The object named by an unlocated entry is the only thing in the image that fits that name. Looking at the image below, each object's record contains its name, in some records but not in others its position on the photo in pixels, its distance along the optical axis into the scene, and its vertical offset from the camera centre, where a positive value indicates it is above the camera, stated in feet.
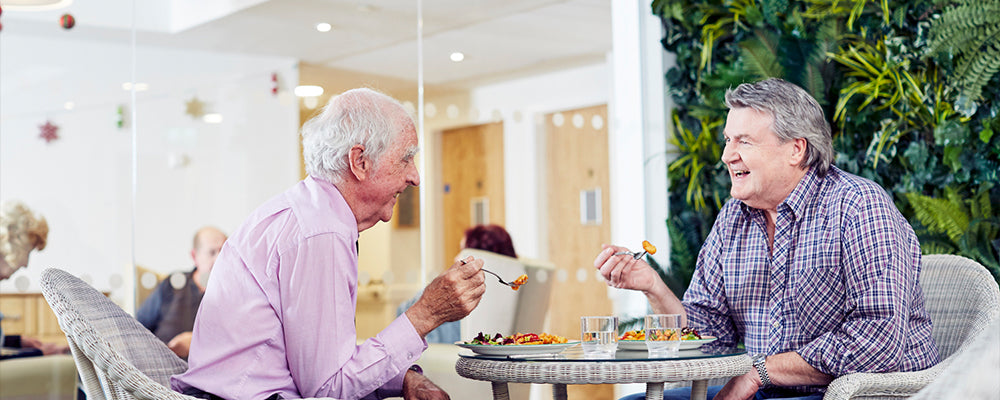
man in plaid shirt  6.97 -0.32
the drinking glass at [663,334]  6.41 -0.71
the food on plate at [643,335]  6.65 -0.75
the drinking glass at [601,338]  6.52 -0.74
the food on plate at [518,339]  6.64 -0.75
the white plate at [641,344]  6.55 -0.81
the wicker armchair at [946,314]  6.66 -0.73
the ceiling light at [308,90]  15.07 +2.30
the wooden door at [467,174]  15.43 +0.95
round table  5.90 -0.88
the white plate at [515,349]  6.44 -0.79
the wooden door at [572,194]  15.75 +0.61
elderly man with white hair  6.00 -0.46
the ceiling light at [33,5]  13.32 +3.33
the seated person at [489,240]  15.28 -0.12
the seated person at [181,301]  14.12 -0.92
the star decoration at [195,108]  14.48 +1.99
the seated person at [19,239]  13.26 +0.04
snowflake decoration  13.53 +1.55
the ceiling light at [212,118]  14.64 +1.84
